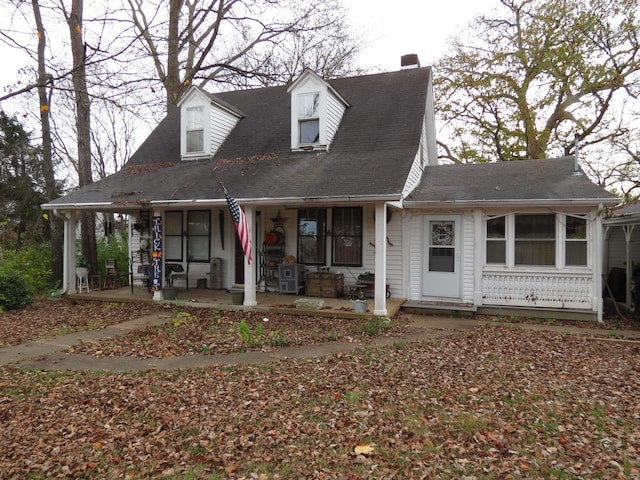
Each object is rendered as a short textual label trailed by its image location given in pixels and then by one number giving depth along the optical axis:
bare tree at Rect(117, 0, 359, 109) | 16.27
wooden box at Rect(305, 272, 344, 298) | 10.47
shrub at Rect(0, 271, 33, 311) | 9.78
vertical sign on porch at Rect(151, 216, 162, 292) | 10.45
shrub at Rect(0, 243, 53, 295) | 13.11
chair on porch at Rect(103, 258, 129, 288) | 12.48
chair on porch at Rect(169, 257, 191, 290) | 12.17
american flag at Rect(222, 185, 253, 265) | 8.53
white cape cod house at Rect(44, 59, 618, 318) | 9.12
